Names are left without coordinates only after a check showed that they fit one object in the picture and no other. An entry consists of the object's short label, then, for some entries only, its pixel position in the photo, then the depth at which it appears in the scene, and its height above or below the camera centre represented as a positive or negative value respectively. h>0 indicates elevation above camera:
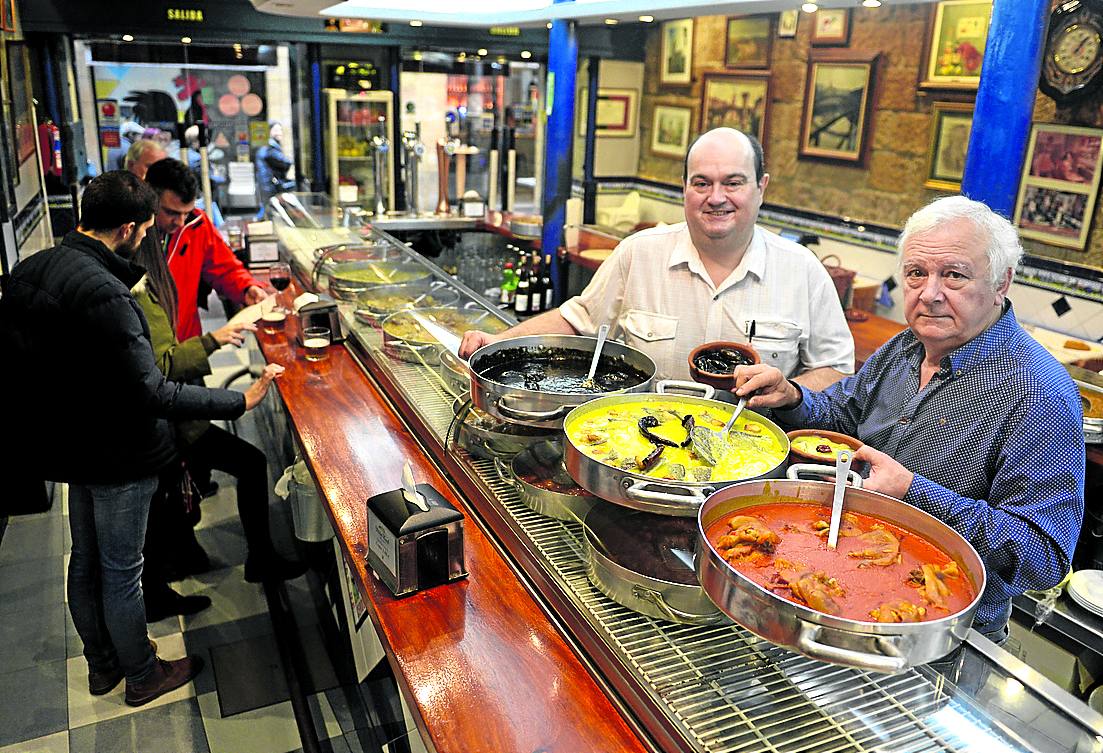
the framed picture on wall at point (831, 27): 7.09 +0.98
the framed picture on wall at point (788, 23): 7.70 +1.07
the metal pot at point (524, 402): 1.94 -0.61
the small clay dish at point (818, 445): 1.82 -0.66
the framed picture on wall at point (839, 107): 6.99 +0.32
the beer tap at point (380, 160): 8.39 -0.32
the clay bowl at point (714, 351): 2.18 -0.57
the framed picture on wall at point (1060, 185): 5.27 -0.20
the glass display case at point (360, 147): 8.34 -0.19
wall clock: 4.84 +0.58
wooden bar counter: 1.55 -1.06
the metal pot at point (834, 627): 1.13 -0.65
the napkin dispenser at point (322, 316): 3.89 -0.86
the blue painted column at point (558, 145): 6.75 -0.09
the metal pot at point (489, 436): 2.27 -0.82
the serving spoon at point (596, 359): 2.18 -0.59
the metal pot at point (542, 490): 1.98 -0.83
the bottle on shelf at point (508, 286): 7.36 -1.30
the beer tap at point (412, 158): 8.28 -0.28
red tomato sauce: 1.29 -0.67
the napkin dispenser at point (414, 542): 1.91 -0.93
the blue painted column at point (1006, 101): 3.28 +0.19
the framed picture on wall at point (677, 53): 9.05 +0.91
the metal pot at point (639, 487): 1.49 -0.62
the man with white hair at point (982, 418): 1.67 -0.58
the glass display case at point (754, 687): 1.33 -0.92
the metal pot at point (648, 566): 1.60 -0.82
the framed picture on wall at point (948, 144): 6.21 +0.04
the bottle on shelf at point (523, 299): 7.12 -1.36
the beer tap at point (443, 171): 8.15 -0.38
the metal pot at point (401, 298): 3.87 -0.79
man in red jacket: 3.89 -0.67
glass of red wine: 4.82 -0.87
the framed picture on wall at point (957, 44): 6.00 +0.75
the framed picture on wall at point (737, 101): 8.18 +0.39
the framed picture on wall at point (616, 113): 9.80 +0.27
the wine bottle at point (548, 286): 7.19 -1.26
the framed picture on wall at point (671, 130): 9.25 +0.09
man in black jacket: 2.67 -0.89
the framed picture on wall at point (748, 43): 8.03 +0.94
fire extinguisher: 7.30 -0.27
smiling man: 2.59 -0.48
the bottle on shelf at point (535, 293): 7.15 -1.32
